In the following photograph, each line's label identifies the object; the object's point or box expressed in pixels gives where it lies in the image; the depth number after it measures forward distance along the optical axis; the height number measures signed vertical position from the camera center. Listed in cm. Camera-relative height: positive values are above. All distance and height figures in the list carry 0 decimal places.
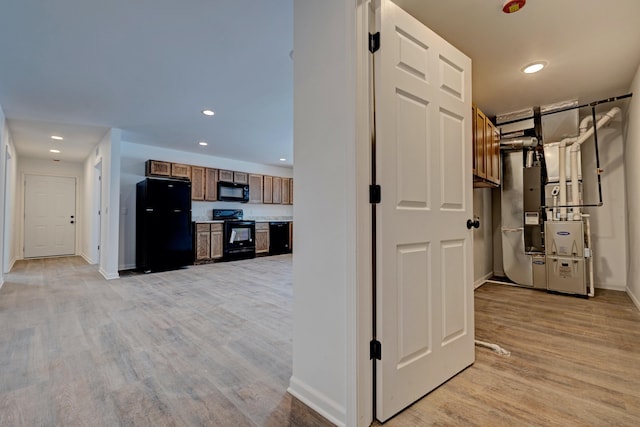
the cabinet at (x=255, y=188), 716 +74
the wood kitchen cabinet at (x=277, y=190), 775 +76
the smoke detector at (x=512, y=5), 184 +139
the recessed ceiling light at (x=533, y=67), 263 +141
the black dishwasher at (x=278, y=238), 722 -53
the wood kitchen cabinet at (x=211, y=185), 620 +72
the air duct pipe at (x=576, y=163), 348 +66
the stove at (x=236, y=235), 626 -40
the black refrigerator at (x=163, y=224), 492 -12
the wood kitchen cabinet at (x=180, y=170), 567 +96
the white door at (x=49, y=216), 655 +5
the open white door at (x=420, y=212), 133 +3
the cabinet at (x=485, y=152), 267 +68
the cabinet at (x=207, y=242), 579 -51
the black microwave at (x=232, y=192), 646 +60
